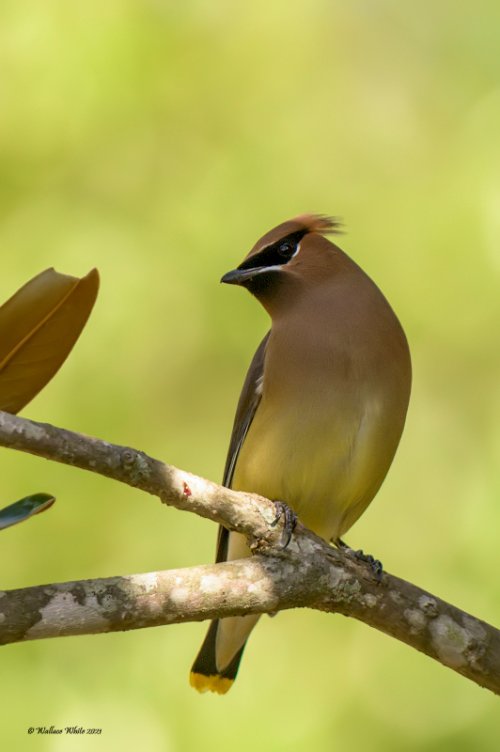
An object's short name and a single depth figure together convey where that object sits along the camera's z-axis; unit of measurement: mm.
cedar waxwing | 8883
